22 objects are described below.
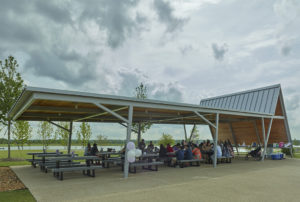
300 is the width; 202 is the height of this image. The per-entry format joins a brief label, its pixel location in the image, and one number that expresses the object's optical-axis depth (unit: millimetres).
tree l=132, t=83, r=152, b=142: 22161
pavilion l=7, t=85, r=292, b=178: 8062
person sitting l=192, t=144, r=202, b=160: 12310
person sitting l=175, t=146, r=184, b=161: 11609
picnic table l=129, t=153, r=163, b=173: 9397
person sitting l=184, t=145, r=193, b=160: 11812
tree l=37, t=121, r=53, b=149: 25028
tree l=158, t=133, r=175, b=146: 35109
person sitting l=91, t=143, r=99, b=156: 12102
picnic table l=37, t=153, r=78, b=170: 10147
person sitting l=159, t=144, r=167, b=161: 12133
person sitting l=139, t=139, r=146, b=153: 12636
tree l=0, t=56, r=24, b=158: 15344
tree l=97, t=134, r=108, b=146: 30845
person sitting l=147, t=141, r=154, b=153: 13586
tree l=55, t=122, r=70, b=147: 25372
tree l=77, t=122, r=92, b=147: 25734
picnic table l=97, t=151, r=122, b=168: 11517
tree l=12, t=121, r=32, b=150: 19453
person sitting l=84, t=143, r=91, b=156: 12430
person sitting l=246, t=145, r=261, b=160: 15912
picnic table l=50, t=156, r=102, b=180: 7714
